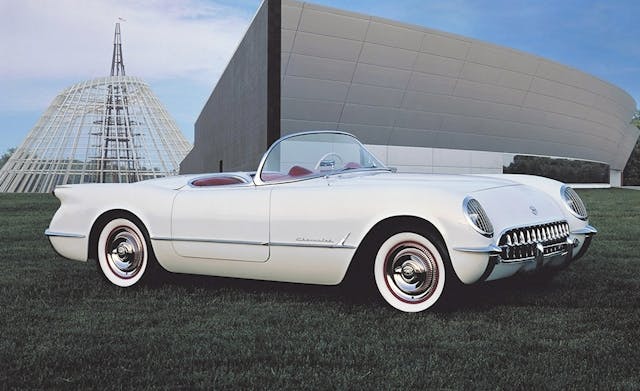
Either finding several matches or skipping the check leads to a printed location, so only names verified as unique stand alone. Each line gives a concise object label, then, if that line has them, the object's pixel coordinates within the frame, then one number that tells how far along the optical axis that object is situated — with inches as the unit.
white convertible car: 152.8
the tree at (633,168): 2994.6
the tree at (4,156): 3931.1
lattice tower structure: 2082.9
